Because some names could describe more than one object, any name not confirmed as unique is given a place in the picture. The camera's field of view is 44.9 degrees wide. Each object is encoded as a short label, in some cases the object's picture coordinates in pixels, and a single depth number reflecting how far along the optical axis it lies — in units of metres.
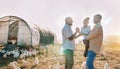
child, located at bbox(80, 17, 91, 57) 4.82
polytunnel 11.49
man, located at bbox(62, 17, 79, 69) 4.27
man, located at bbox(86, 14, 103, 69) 4.07
